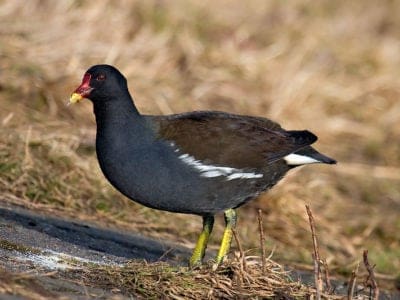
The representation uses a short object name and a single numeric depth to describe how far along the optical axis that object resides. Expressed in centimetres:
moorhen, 1159
